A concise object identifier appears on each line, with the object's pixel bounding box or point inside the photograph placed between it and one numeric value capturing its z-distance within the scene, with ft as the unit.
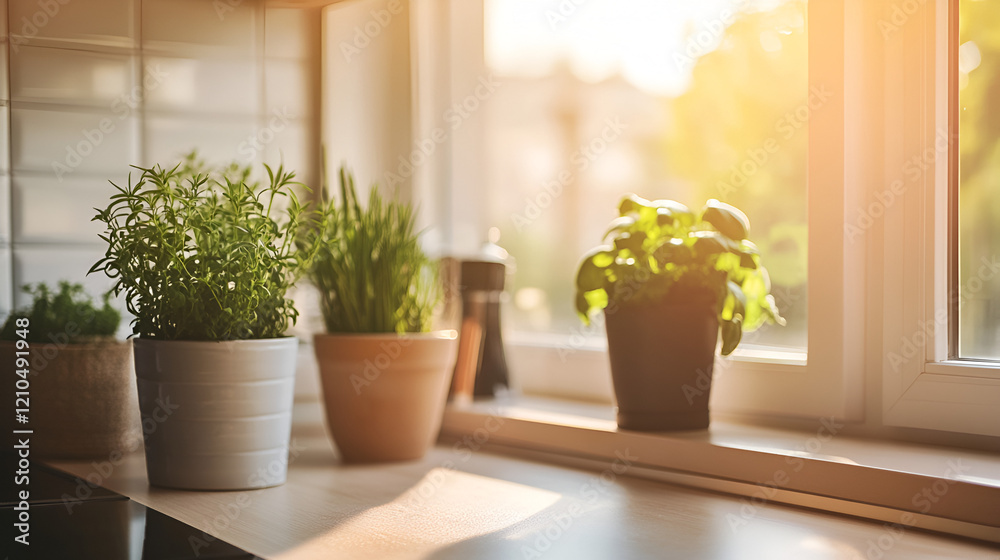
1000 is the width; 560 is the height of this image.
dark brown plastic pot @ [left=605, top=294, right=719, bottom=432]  3.39
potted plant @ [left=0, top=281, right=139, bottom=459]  3.51
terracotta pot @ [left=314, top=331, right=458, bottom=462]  3.68
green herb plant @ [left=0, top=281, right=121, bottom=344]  3.58
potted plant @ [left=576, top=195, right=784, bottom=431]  3.38
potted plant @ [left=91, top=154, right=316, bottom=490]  3.09
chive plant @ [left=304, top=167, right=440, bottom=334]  3.81
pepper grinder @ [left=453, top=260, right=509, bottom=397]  4.52
